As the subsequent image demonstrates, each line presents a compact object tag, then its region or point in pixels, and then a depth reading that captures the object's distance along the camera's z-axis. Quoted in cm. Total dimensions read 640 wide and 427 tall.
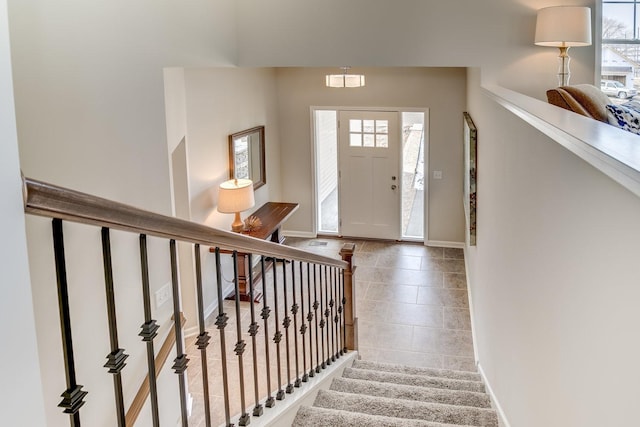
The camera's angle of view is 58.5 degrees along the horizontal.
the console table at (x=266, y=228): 619
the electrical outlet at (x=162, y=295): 331
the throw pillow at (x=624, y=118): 285
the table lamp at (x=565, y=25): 406
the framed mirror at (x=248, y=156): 643
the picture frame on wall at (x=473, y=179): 488
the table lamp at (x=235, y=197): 587
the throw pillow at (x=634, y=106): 318
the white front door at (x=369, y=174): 816
